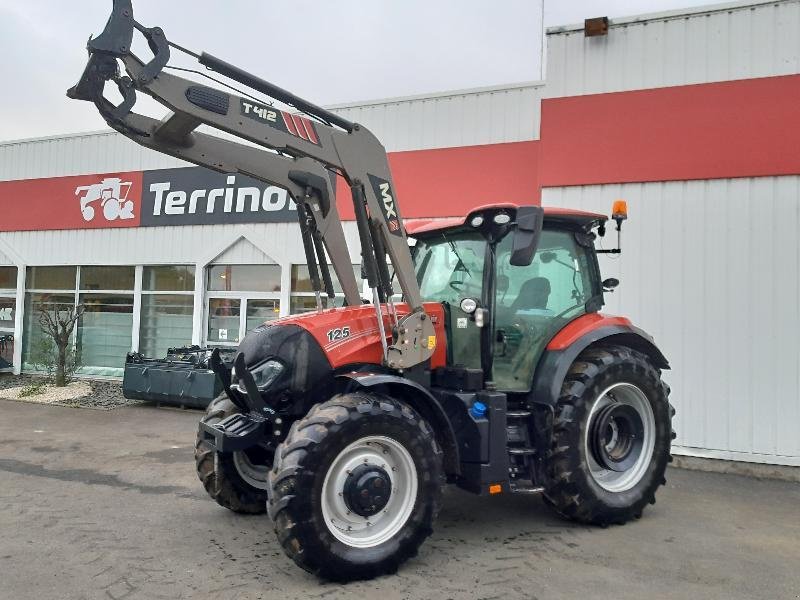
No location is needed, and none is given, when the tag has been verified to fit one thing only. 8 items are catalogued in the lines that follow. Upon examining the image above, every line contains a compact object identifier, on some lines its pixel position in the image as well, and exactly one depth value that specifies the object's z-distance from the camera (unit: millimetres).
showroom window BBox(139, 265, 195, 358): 13406
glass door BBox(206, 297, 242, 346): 12852
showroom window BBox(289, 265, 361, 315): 12195
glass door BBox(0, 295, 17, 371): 15008
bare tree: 12633
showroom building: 7168
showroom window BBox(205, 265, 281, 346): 12555
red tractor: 3826
